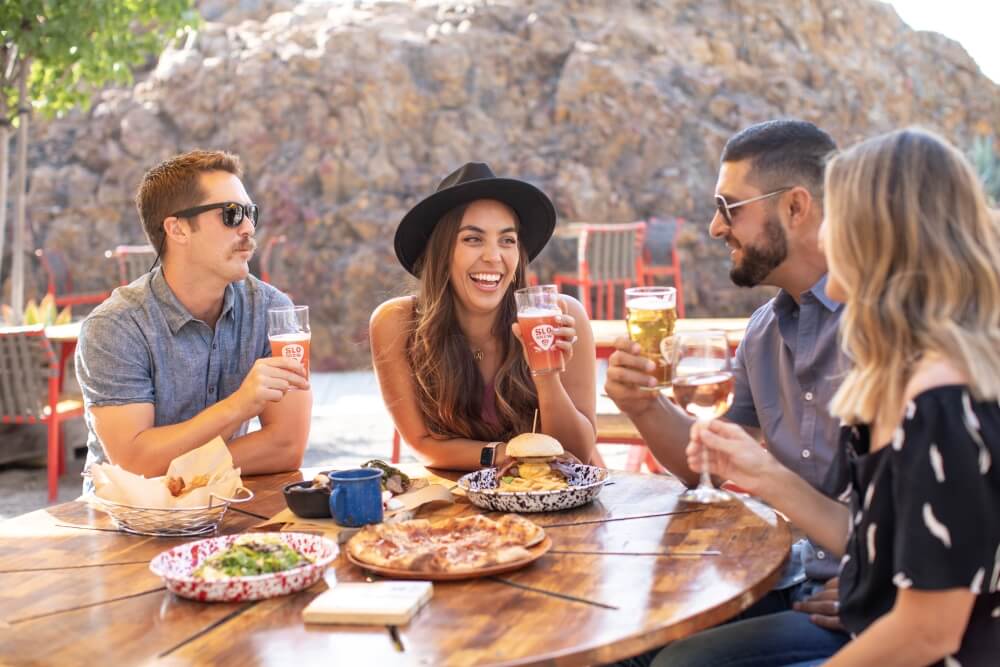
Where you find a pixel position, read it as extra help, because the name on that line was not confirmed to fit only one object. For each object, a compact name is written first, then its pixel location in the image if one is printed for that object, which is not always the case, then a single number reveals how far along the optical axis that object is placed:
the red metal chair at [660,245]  12.05
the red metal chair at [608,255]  10.82
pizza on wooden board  2.12
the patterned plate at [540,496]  2.58
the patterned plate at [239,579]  2.00
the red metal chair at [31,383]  6.54
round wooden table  1.78
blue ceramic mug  2.46
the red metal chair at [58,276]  12.84
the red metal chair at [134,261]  10.70
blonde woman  1.66
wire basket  2.45
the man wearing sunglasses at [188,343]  3.08
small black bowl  2.54
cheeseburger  2.70
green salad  2.06
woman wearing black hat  3.50
